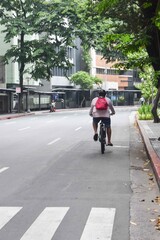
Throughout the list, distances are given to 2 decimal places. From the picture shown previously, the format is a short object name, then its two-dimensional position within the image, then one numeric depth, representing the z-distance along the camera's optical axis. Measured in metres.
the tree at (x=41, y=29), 42.22
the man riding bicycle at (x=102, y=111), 13.91
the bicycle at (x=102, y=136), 13.53
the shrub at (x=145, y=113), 32.09
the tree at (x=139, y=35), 12.09
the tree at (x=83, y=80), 75.62
